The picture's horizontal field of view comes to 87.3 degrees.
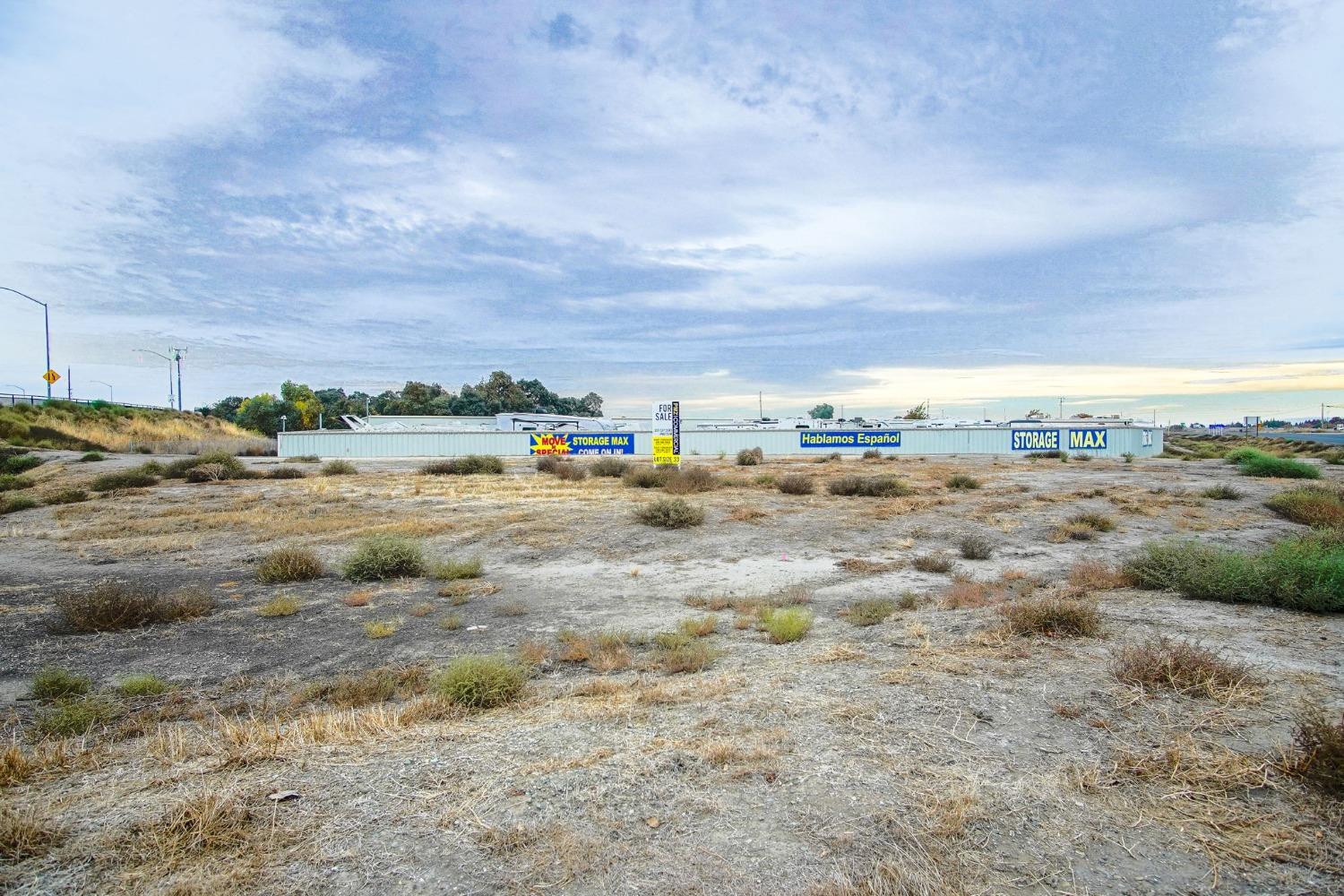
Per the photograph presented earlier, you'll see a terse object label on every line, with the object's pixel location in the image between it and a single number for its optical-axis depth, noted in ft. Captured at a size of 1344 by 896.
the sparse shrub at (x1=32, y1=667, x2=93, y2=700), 24.14
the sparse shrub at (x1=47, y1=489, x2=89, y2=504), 76.67
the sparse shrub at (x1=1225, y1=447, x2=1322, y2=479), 102.47
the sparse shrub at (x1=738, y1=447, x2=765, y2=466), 145.89
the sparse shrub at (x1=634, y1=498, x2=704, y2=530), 62.49
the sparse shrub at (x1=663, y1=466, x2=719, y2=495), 88.06
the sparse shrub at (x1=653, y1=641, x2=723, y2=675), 25.52
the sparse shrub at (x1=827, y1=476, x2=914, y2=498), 86.02
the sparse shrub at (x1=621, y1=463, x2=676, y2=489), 93.35
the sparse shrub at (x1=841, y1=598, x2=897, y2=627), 32.53
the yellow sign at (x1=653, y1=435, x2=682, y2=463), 104.68
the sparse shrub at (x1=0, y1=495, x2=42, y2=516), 70.59
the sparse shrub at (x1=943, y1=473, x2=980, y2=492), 93.66
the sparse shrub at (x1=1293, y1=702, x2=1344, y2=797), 13.56
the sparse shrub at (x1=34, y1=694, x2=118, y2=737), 20.17
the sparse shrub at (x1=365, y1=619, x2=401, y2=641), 32.19
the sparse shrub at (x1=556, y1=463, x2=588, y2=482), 106.01
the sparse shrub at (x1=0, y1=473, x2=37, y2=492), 88.22
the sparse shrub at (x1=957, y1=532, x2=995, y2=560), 49.92
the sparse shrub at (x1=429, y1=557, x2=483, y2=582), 45.11
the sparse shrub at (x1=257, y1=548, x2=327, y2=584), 44.14
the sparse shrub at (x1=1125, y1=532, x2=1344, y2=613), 29.30
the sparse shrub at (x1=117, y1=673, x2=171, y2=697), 24.11
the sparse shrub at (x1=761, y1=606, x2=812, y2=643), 30.07
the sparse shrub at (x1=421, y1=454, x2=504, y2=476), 119.96
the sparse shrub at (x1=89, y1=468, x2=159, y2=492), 85.68
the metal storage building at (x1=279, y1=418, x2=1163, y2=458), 177.06
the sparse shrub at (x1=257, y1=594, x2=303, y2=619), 36.27
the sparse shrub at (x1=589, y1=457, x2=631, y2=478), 111.14
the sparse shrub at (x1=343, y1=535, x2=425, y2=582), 44.73
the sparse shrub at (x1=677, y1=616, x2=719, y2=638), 31.27
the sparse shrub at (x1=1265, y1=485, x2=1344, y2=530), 56.24
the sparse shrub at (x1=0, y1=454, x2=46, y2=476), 109.71
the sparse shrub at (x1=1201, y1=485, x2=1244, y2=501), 76.13
